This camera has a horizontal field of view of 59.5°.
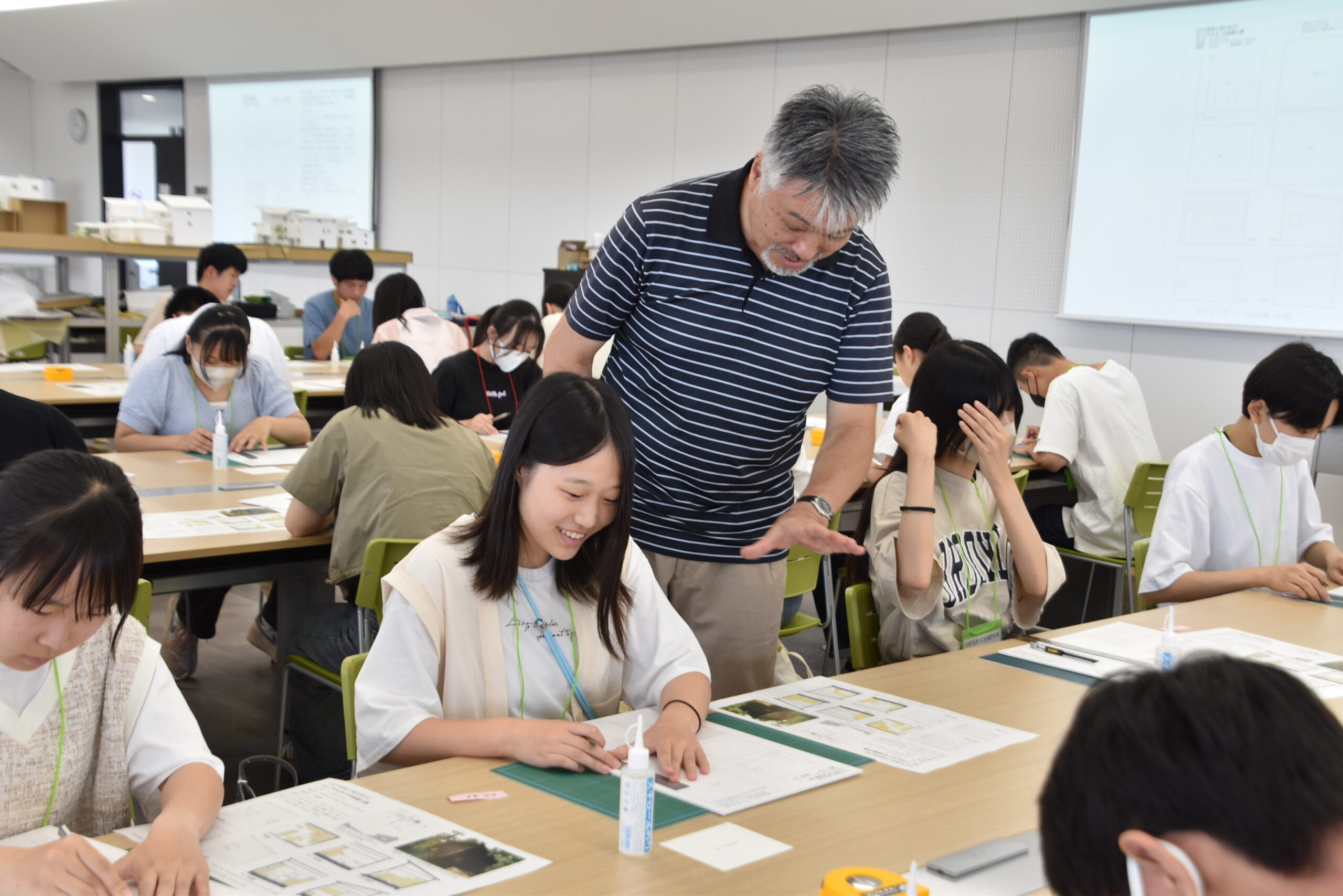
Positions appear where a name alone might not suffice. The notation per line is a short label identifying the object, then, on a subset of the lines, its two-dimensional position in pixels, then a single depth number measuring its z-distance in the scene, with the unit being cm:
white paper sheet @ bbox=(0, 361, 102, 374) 543
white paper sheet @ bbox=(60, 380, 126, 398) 476
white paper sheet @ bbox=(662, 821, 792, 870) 129
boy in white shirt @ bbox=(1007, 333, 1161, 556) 437
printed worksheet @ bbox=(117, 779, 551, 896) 119
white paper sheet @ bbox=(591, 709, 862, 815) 147
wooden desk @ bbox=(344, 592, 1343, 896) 124
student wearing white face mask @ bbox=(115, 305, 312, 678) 389
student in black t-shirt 473
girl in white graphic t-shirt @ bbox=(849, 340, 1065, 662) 239
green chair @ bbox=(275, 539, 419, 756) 256
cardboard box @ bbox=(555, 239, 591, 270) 791
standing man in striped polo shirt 201
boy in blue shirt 646
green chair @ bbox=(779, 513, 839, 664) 316
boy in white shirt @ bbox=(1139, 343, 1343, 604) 282
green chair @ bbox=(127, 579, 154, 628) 213
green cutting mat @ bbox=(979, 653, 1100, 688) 207
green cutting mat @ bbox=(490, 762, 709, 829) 141
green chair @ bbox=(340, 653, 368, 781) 169
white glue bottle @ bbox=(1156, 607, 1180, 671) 200
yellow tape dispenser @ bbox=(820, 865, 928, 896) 119
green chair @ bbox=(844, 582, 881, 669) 242
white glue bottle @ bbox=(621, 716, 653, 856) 126
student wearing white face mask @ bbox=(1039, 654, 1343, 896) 74
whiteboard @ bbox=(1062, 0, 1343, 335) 527
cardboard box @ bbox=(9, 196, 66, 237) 714
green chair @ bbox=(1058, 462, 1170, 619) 407
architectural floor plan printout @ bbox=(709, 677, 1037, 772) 168
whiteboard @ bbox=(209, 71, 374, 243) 1000
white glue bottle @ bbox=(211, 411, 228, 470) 369
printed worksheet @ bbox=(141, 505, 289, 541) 286
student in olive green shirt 284
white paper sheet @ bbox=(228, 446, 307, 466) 383
